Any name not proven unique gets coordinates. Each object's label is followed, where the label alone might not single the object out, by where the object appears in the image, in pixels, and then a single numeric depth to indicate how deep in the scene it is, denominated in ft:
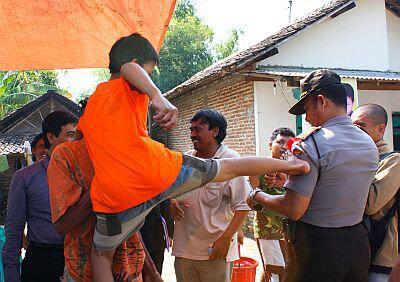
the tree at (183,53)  77.92
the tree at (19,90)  57.82
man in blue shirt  7.91
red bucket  13.78
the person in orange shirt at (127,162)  5.17
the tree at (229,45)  94.00
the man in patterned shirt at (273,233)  13.14
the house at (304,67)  29.43
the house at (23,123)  45.16
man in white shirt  9.79
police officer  6.75
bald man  7.48
